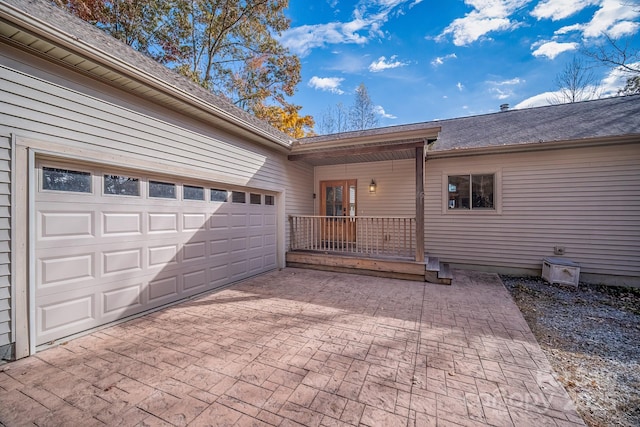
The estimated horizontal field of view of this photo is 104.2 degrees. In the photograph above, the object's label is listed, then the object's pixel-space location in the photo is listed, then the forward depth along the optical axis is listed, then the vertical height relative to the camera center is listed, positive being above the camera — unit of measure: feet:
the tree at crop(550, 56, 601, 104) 38.24 +20.23
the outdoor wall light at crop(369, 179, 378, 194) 24.67 +2.51
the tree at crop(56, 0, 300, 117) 31.91 +25.20
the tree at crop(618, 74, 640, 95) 34.27 +17.95
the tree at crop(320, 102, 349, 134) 53.63 +20.17
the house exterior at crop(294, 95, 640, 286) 17.67 +1.85
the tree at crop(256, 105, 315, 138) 43.24 +16.87
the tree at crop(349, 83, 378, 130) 52.21 +21.55
